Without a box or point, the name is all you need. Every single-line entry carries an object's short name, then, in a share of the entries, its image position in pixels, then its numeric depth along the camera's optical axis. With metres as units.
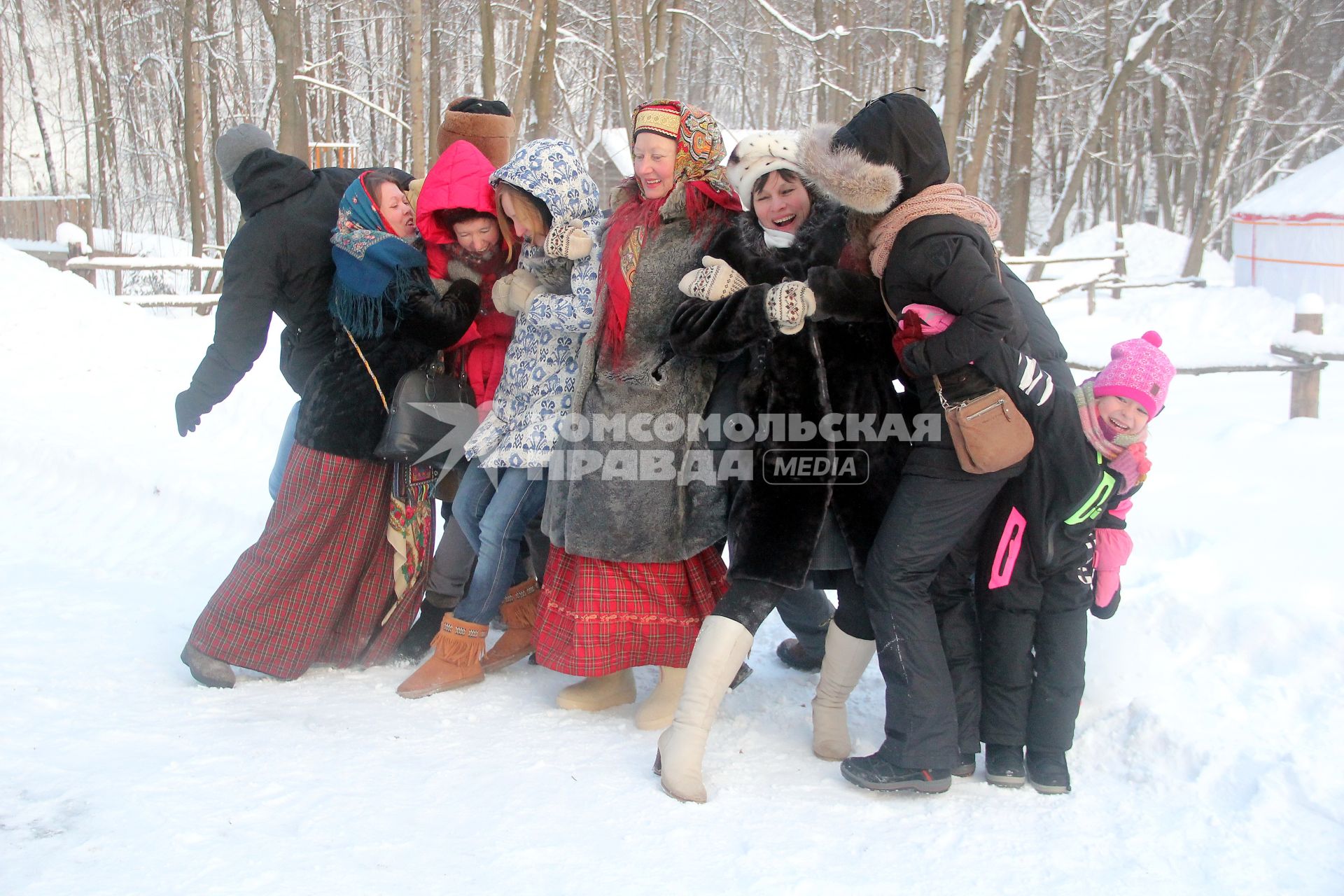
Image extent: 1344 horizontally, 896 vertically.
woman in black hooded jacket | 2.35
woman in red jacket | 3.15
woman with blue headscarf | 3.12
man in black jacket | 3.13
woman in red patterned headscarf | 2.82
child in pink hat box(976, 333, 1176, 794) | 2.50
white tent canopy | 14.76
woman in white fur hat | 2.57
